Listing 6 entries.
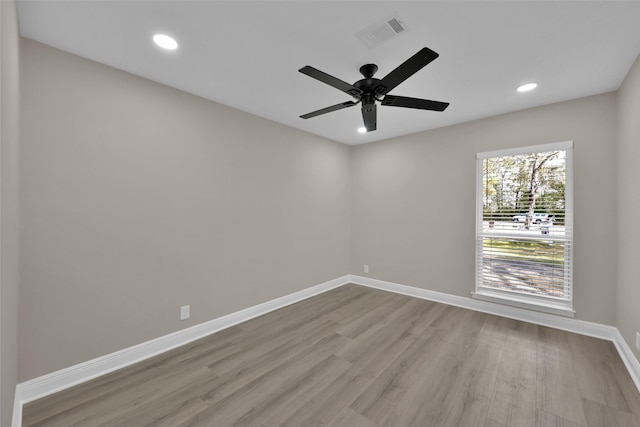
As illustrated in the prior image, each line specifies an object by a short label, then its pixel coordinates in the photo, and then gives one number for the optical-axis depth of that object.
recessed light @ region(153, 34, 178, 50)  1.89
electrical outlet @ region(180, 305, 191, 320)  2.66
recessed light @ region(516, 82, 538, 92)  2.53
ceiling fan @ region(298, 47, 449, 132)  1.73
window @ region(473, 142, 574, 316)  2.94
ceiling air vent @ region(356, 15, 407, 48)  1.72
